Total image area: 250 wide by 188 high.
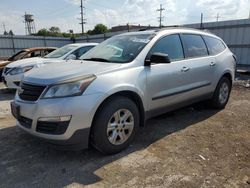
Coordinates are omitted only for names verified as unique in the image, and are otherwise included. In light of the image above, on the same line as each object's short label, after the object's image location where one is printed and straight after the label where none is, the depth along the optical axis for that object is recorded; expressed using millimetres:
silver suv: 2390
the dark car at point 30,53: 7919
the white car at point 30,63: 5786
